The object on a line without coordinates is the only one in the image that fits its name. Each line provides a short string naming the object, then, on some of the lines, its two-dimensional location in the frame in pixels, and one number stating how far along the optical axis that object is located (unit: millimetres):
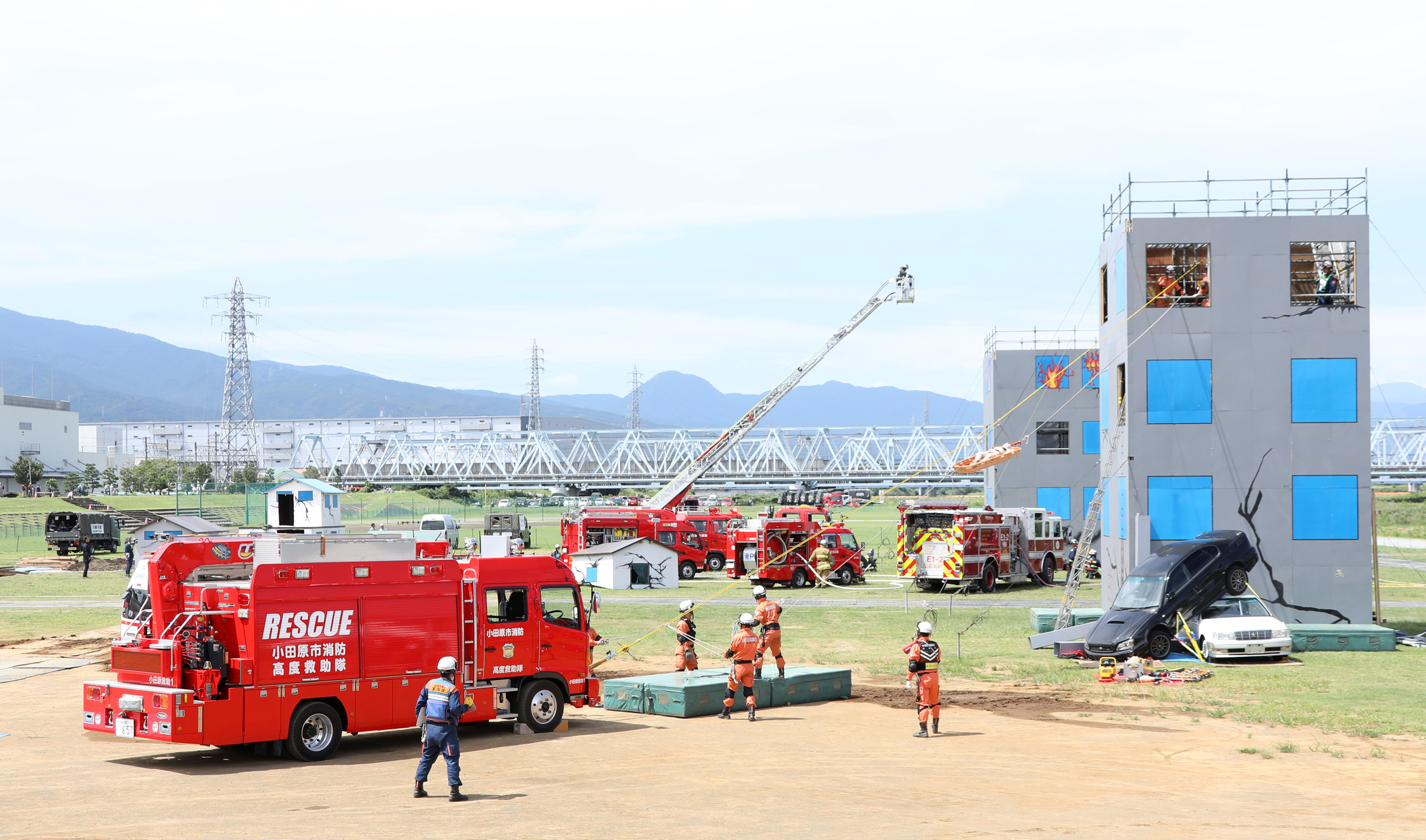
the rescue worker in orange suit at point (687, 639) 22516
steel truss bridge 181125
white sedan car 26734
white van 60938
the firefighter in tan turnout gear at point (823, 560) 47312
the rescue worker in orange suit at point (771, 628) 22047
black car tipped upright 26859
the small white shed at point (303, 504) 58344
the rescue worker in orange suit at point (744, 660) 20000
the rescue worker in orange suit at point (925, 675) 18344
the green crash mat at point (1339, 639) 28625
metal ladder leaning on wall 30812
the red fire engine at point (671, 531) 52469
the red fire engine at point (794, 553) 46406
